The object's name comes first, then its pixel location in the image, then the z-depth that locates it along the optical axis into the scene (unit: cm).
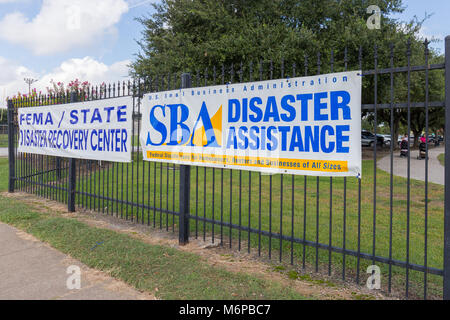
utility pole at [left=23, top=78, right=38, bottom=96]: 6056
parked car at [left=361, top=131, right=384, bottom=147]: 3523
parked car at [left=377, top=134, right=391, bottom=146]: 3947
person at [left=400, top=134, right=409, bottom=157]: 2202
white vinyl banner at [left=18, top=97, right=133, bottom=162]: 601
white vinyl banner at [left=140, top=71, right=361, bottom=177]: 362
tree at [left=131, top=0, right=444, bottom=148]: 1488
